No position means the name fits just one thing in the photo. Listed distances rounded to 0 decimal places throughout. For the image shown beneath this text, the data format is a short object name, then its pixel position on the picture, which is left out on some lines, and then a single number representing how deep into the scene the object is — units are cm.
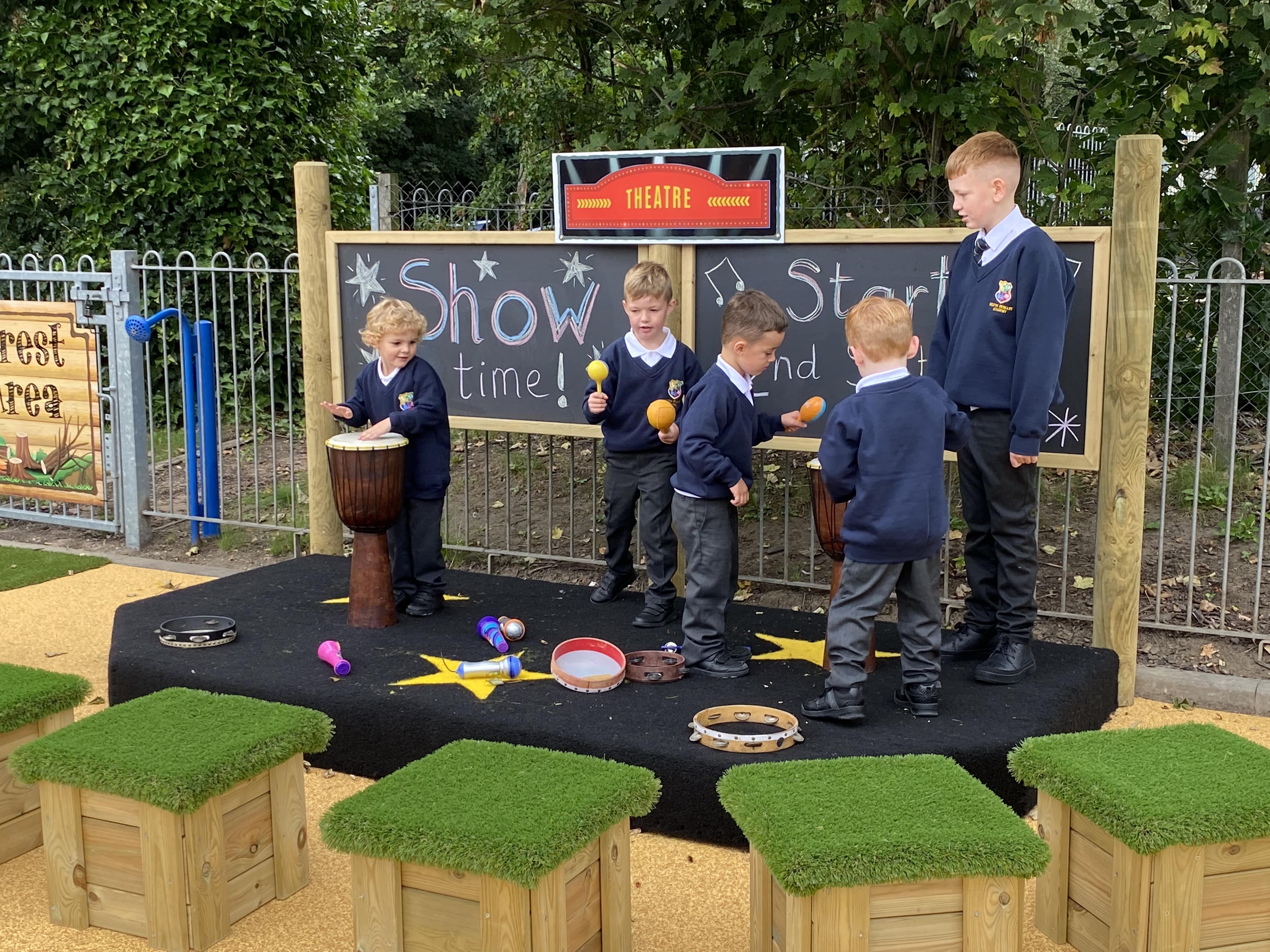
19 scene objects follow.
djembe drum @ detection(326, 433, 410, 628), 533
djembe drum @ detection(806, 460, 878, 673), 477
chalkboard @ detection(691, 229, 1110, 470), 510
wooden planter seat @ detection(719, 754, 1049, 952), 290
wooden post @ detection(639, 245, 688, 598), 588
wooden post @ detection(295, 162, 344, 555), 671
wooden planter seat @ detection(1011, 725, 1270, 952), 310
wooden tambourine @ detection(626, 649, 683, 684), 475
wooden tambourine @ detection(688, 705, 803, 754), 409
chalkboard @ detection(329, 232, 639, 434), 615
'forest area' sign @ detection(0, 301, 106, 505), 798
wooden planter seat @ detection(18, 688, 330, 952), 340
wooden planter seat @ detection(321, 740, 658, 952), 300
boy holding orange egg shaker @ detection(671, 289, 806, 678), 466
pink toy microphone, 486
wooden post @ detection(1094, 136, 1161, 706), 495
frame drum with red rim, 466
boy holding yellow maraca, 534
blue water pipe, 770
